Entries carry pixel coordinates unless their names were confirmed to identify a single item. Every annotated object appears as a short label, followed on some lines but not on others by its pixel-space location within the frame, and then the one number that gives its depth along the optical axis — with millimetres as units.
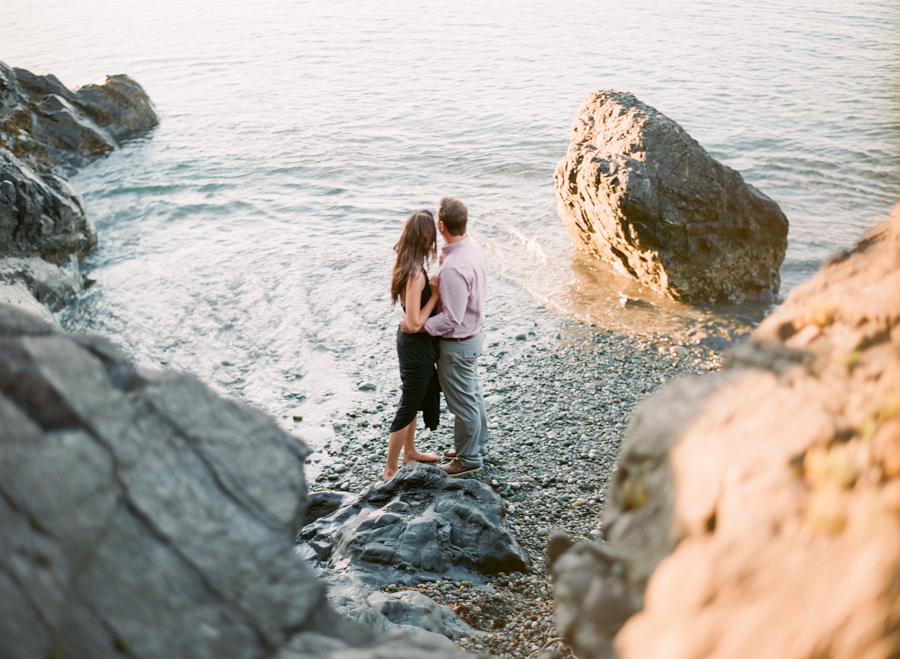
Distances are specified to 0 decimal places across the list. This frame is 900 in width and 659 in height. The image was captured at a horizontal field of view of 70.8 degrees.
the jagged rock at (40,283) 10465
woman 6094
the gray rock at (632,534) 2607
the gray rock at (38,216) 11836
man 6141
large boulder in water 10359
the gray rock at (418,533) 5367
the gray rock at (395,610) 4305
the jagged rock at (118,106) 24344
